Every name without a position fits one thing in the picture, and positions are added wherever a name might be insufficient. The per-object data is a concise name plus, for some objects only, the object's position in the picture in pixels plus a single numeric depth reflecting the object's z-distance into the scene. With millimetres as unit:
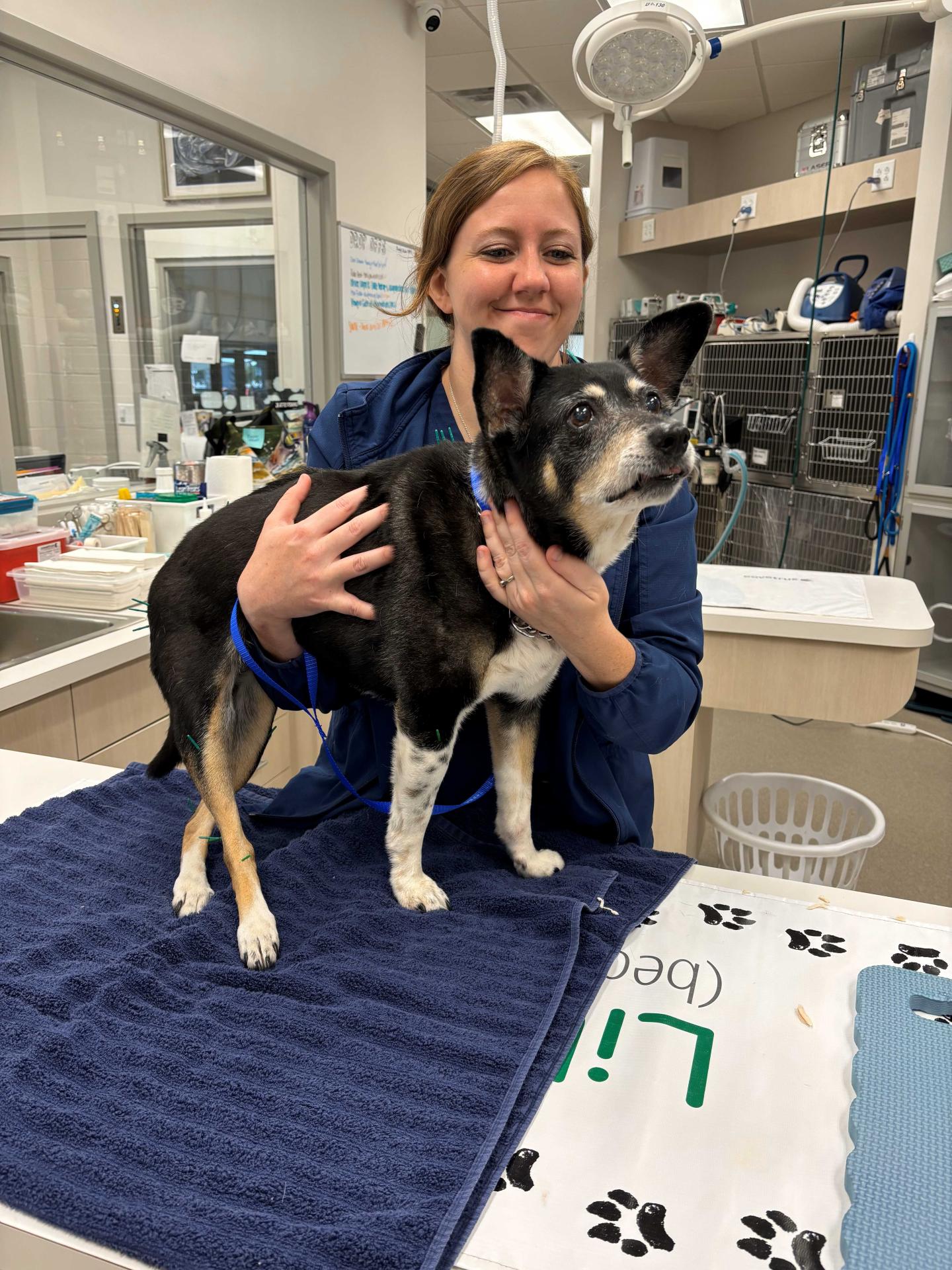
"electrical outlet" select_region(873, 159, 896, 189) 4488
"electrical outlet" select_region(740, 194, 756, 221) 5414
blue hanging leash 4121
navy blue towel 675
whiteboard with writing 4523
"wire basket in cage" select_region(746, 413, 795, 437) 4883
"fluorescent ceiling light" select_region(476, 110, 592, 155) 6883
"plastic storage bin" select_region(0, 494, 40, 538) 2451
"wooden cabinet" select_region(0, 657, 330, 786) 1875
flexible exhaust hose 1531
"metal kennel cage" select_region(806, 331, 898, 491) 4371
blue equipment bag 4320
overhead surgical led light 1448
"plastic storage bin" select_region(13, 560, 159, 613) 2371
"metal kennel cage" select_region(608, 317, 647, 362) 6105
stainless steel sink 2326
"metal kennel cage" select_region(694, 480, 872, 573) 4562
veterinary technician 1133
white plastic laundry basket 2184
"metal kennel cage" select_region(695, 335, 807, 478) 4832
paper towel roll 3256
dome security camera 4578
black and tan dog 1059
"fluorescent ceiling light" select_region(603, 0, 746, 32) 3909
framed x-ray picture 3338
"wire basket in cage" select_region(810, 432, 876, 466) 4465
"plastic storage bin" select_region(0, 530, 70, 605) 2400
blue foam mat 642
